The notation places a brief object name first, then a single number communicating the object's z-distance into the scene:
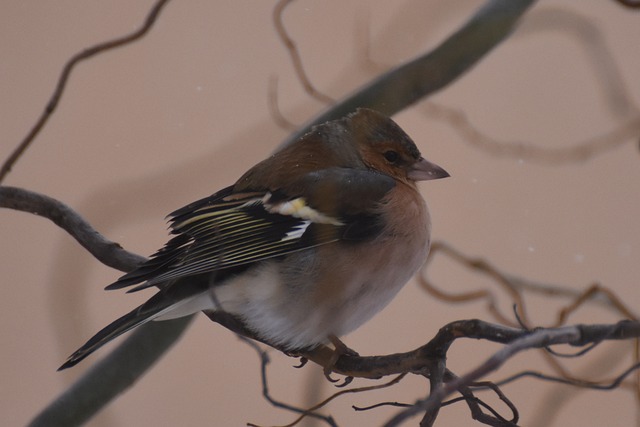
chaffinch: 2.71
